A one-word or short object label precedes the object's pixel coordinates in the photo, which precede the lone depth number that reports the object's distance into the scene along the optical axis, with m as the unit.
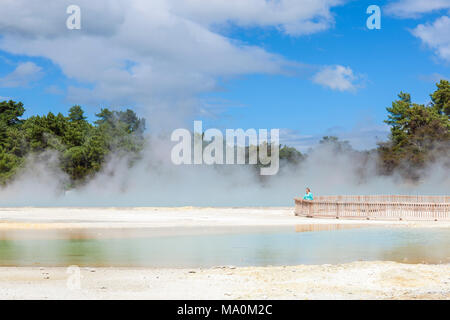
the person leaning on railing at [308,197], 35.34
